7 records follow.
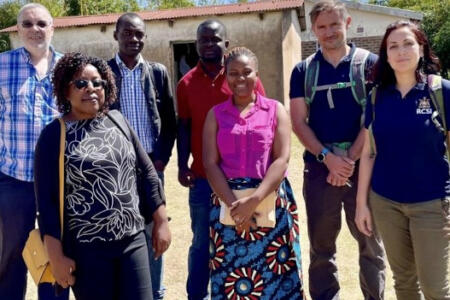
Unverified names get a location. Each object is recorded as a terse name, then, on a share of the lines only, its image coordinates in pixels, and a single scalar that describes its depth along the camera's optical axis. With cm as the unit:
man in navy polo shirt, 354
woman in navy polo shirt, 292
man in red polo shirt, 376
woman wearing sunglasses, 269
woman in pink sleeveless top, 318
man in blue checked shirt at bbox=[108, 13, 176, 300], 386
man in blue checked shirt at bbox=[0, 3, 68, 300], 349
